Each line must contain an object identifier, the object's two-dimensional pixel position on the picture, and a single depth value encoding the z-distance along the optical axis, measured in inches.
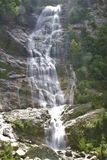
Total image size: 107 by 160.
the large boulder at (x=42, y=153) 918.4
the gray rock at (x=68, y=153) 944.9
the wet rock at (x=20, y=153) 904.0
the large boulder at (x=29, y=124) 1031.0
